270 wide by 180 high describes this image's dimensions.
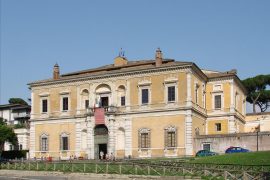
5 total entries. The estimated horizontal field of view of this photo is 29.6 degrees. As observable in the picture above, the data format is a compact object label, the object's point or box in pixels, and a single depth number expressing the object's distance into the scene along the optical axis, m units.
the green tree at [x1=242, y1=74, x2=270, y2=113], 83.50
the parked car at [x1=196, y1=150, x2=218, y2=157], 48.85
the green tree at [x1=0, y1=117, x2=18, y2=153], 62.75
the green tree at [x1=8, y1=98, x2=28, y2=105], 111.66
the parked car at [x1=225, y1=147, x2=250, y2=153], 48.46
